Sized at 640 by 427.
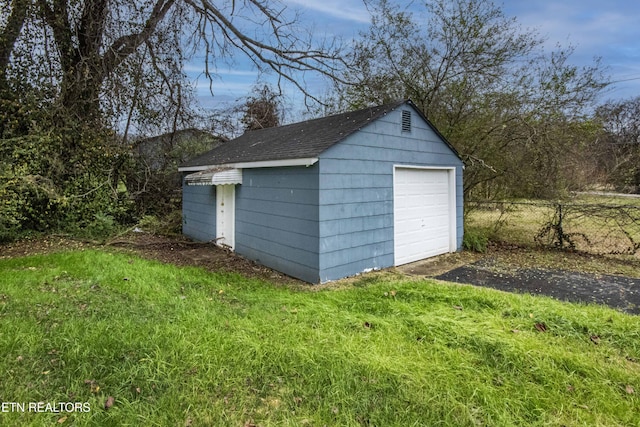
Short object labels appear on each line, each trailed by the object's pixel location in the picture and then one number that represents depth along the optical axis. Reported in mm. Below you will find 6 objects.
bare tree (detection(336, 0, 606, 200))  8734
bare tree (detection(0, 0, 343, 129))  8969
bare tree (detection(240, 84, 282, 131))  14586
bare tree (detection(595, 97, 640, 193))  10664
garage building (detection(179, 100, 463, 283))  5855
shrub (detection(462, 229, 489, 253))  8513
